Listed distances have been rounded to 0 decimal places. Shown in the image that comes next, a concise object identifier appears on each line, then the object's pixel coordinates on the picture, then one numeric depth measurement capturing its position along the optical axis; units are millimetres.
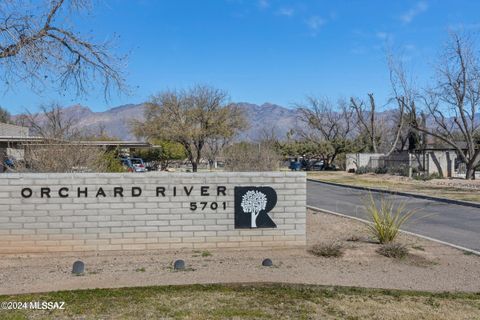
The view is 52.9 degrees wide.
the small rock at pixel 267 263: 7859
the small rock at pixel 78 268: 7316
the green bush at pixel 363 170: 41688
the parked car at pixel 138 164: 41153
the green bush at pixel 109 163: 14586
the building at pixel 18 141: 14028
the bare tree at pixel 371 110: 51006
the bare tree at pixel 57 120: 15281
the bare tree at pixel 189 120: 48969
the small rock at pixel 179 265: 7590
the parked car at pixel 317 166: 56162
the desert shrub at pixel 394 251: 8516
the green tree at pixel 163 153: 62469
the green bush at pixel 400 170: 36219
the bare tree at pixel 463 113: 30031
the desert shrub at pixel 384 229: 9508
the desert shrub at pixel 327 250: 8586
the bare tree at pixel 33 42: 9641
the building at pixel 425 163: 36631
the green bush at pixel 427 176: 32534
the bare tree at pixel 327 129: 54594
